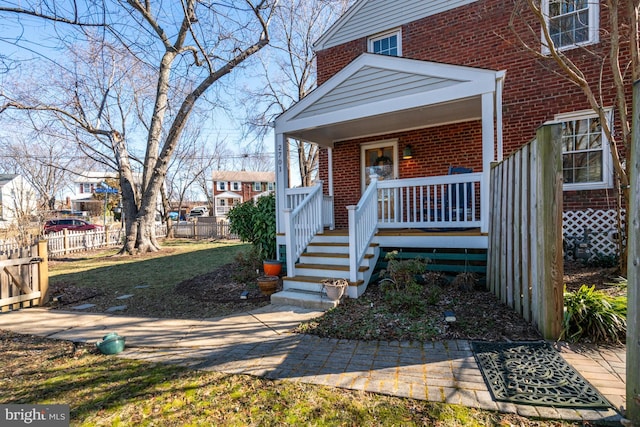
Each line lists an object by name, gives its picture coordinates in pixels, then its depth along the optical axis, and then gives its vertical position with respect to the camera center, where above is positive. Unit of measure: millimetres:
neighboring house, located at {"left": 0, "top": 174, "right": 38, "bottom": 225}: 11258 +406
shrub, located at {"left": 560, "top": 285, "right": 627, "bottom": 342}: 3240 -1176
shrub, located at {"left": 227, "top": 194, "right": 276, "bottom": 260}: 7638 -285
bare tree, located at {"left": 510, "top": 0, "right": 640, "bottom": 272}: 4539 +2470
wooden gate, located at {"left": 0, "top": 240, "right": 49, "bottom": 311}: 5332 -1084
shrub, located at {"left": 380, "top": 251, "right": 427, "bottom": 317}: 4316 -1176
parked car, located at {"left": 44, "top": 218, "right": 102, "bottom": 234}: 21358 -697
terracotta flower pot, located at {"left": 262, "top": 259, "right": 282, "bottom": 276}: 6742 -1191
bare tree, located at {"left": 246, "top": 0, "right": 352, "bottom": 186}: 18080 +8673
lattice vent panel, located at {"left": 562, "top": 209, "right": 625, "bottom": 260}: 6535 -537
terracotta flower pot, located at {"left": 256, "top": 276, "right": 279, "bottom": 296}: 5855 -1351
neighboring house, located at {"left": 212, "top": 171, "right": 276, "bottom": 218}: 40438 +3637
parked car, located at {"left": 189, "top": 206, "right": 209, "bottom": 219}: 38231 +165
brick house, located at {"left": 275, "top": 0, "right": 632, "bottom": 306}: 5512 +1951
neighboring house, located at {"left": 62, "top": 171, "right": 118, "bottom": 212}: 37875 +2639
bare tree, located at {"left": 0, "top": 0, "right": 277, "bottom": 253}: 9039 +4191
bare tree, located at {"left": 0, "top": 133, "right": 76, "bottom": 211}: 19391 +3895
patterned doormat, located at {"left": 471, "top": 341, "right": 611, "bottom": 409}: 2312 -1403
